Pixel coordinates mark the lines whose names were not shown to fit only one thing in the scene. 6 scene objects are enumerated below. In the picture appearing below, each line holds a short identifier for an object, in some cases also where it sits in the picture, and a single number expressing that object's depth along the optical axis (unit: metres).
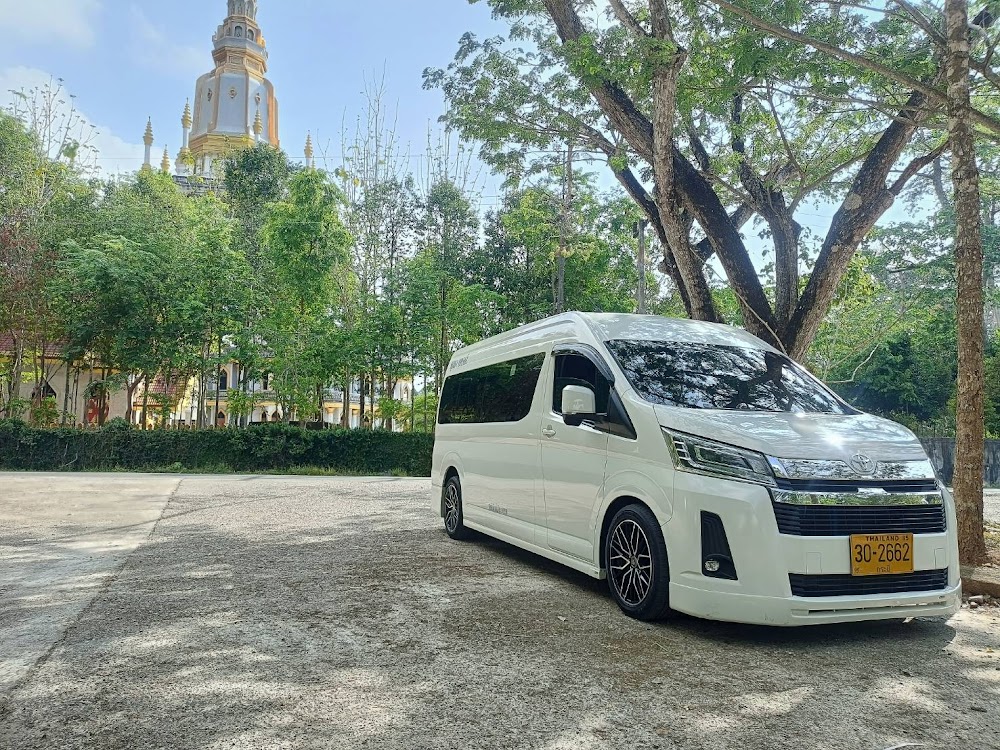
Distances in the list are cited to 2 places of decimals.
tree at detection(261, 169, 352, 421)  21.34
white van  4.15
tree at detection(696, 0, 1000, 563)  6.74
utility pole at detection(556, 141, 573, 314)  19.03
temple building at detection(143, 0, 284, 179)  77.88
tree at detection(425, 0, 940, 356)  9.62
